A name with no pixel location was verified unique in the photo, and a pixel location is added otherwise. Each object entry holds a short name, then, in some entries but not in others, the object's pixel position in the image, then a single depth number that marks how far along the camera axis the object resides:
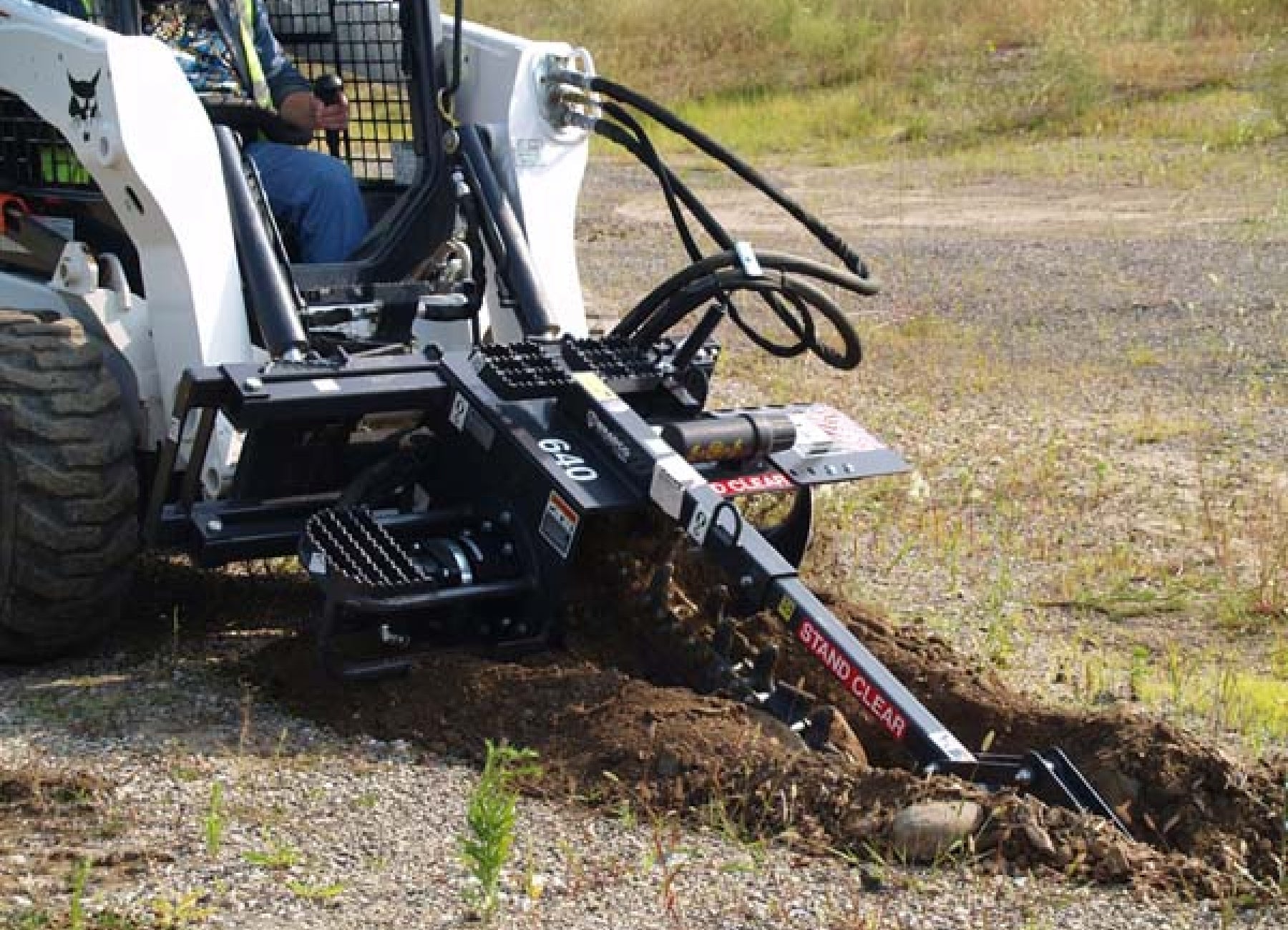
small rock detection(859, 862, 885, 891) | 4.59
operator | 6.80
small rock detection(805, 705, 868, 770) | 5.38
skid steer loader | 5.74
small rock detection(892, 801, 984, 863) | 4.68
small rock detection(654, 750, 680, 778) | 5.16
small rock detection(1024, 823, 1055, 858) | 4.64
